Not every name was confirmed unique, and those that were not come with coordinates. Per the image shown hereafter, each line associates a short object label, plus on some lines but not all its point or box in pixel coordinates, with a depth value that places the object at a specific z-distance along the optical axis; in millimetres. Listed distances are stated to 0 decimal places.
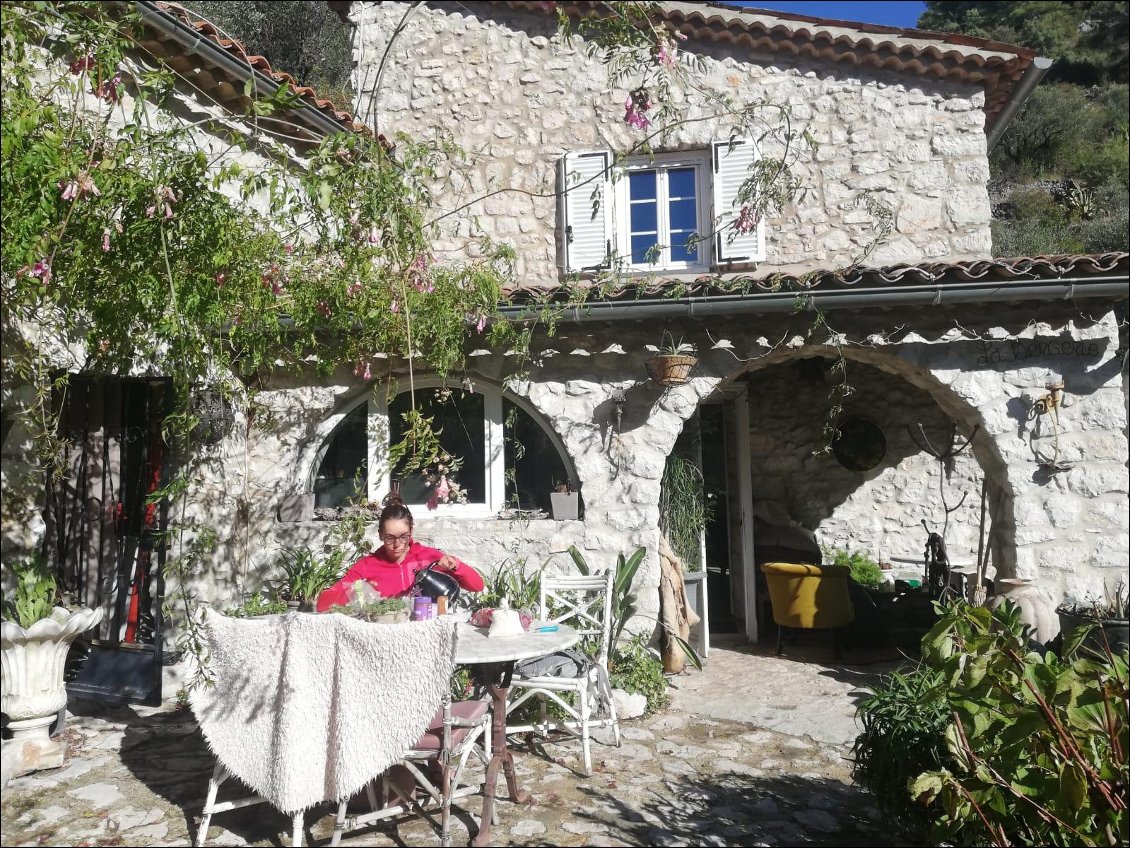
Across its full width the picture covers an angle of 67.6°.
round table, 3572
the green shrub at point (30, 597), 4344
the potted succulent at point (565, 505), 6062
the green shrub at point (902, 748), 3383
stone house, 5758
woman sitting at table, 4379
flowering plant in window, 6133
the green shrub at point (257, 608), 5461
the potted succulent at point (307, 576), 5703
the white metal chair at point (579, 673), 4395
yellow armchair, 6754
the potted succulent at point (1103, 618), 4852
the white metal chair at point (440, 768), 3438
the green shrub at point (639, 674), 5402
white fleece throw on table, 3213
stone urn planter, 4246
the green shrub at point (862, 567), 8391
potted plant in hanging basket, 5680
